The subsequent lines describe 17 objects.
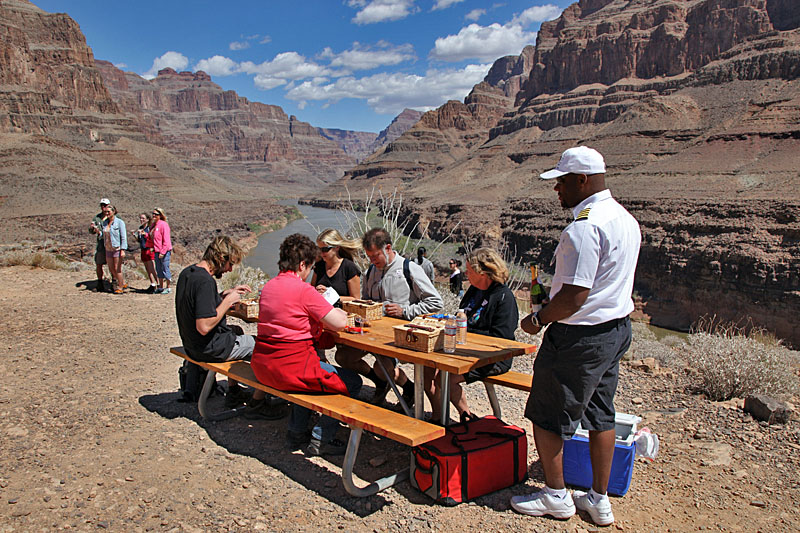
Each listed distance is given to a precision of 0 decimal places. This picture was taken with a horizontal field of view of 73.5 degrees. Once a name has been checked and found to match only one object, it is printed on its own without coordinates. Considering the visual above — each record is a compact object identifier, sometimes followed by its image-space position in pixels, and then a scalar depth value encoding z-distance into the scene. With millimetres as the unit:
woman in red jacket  3771
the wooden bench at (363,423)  3232
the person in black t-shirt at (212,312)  4246
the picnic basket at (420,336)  3764
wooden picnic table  3590
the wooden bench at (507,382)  4051
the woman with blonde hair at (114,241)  9695
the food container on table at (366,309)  4625
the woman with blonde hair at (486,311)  4121
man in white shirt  2861
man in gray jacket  4750
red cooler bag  3416
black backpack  4969
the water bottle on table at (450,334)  3754
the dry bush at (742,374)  5453
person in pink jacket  9906
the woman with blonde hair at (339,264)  5449
